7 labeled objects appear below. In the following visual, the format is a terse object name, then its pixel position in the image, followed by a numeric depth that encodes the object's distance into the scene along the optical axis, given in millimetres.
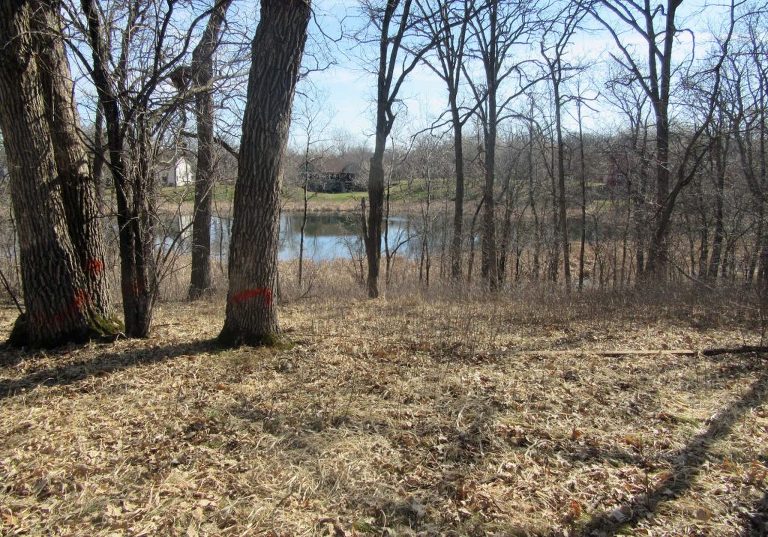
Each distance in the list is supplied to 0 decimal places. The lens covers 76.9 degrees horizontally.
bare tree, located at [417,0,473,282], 14992
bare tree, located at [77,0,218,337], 4789
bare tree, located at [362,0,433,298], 11297
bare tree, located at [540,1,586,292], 15852
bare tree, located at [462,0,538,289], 14297
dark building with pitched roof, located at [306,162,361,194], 34425
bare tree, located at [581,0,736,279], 12500
